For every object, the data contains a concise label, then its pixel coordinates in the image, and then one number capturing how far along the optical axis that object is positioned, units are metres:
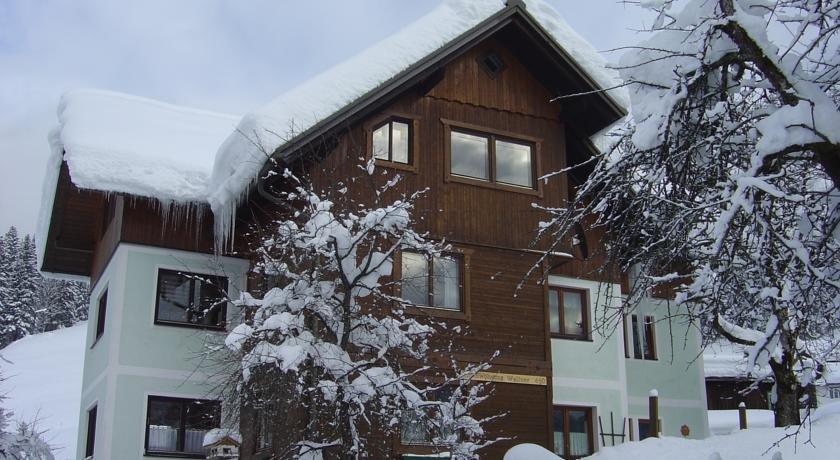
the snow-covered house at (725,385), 33.22
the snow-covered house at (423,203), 15.34
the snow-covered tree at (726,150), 6.23
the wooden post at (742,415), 18.50
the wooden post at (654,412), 14.26
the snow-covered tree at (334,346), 11.48
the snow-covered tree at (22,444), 13.41
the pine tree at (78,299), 78.56
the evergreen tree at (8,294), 68.56
